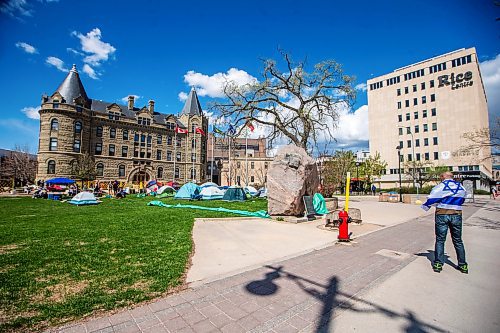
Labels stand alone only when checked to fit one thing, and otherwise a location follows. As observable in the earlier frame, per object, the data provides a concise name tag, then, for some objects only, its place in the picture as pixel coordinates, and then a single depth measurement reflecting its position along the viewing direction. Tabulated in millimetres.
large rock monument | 11602
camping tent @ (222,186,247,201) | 24250
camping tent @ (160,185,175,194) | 34956
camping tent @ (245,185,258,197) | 33606
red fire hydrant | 7311
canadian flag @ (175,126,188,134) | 48250
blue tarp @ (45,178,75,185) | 29484
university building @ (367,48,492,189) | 53312
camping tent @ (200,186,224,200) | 25748
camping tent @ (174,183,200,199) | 25109
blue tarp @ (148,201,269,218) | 12922
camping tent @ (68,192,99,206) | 19156
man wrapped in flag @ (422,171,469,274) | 5094
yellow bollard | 7406
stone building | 41062
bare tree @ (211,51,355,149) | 17375
